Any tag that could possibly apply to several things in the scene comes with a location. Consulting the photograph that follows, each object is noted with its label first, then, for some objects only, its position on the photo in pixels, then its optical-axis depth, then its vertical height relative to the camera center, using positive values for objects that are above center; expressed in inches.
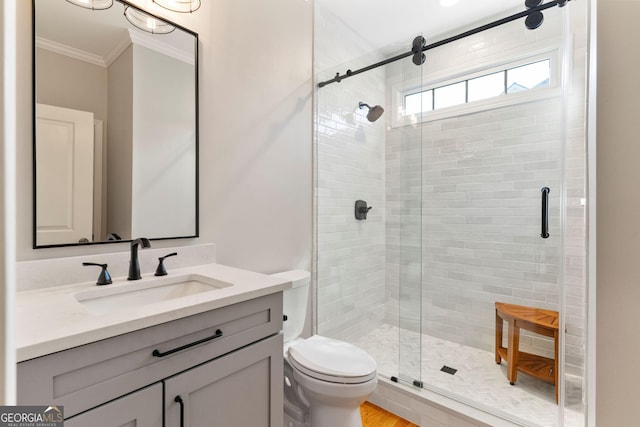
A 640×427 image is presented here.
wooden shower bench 72.2 -32.7
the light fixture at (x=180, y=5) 54.3 +37.9
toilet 50.6 -28.2
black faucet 46.4 -8.2
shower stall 76.0 +4.2
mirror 42.8 +13.5
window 84.7 +39.2
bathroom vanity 26.0 -14.9
